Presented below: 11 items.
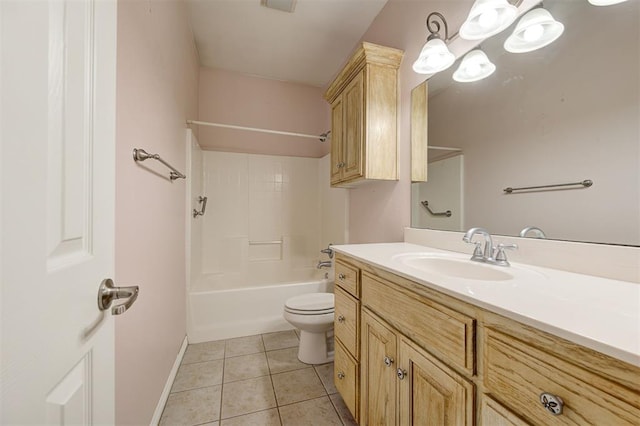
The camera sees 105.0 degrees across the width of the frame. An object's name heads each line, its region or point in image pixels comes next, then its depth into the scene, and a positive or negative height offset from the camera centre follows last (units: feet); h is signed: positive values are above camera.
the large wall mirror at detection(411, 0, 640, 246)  2.36 +0.98
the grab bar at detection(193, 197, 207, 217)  7.88 +0.36
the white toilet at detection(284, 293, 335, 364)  5.46 -2.48
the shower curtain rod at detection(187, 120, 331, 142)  6.79 +2.65
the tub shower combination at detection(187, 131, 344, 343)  6.77 -1.39
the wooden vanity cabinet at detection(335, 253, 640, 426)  1.28 -1.10
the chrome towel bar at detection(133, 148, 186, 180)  3.18 +0.79
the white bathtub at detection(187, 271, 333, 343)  6.62 -2.66
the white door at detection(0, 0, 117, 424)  0.99 +0.03
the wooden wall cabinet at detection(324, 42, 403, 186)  5.17 +2.23
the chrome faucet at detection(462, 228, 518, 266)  3.03 -0.47
